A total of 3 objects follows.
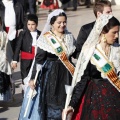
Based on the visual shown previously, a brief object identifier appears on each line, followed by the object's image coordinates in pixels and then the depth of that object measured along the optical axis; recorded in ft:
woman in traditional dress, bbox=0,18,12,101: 35.20
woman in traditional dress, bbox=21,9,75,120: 26.85
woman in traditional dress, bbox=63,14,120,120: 20.39
